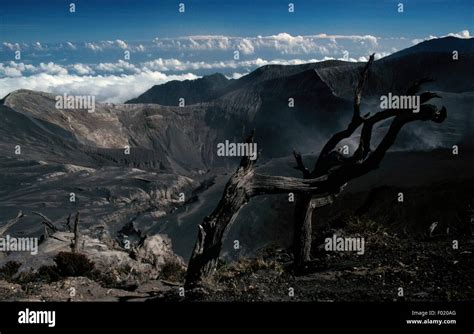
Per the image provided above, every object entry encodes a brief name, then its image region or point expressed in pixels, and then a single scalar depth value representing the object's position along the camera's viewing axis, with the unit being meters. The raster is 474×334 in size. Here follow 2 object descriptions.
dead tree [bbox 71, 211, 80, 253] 23.52
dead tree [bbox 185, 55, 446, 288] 9.82
